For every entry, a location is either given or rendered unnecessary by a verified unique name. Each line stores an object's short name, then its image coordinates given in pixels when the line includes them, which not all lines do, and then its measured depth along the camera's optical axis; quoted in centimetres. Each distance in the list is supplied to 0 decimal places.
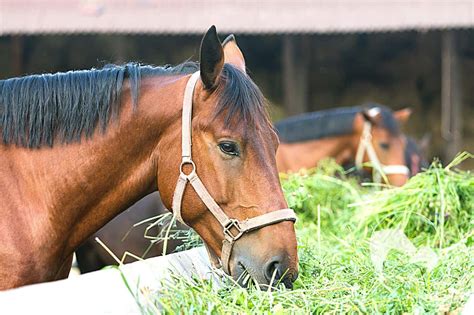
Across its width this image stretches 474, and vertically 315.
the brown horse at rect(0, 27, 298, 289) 553
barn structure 1971
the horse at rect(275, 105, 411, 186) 1416
